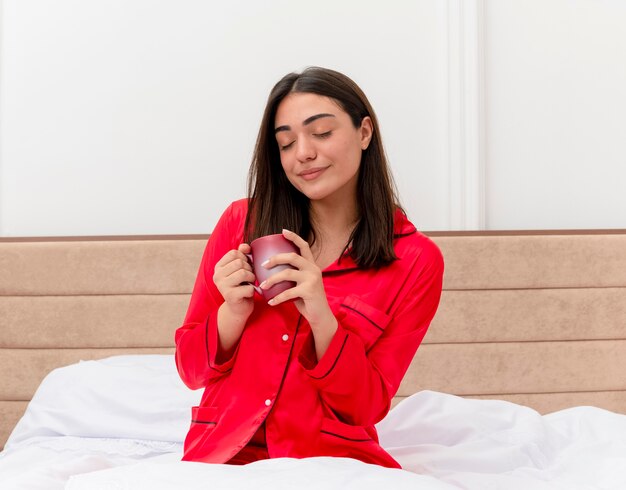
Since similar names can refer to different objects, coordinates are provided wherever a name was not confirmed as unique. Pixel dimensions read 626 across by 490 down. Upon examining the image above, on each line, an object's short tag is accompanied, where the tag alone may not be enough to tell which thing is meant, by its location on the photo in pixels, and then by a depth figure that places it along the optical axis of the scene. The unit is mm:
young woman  1311
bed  2436
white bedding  1568
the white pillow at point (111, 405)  1960
